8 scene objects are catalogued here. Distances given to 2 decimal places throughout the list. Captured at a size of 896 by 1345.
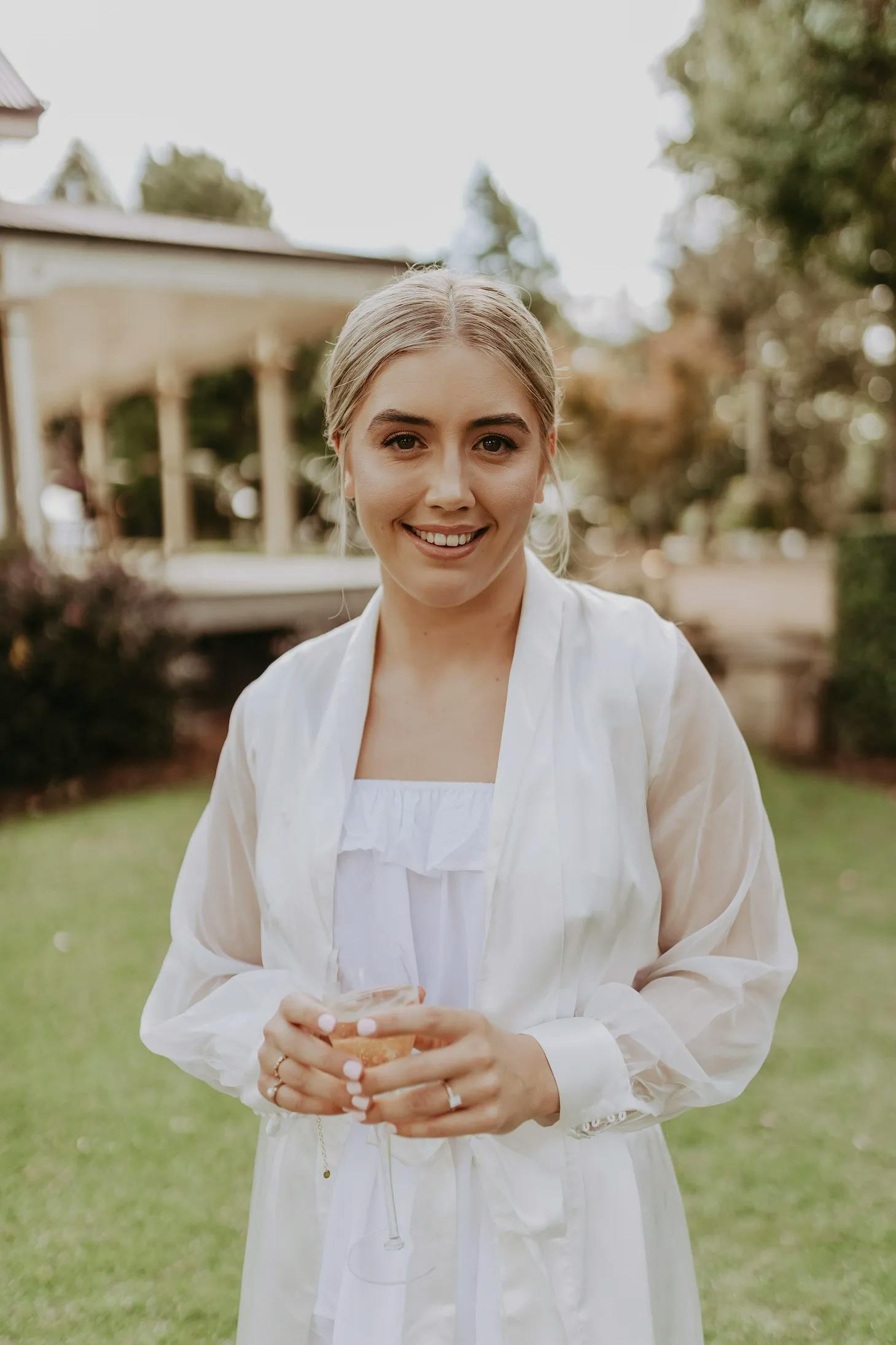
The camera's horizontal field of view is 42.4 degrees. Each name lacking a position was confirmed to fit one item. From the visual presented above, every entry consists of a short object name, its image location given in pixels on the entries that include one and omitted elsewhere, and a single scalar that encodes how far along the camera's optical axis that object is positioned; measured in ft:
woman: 5.19
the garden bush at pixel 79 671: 28.71
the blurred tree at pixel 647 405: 72.02
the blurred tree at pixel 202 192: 82.28
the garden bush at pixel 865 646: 31.89
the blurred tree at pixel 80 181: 82.79
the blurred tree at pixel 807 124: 28.17
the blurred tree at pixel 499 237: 96.12
